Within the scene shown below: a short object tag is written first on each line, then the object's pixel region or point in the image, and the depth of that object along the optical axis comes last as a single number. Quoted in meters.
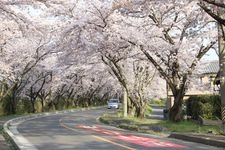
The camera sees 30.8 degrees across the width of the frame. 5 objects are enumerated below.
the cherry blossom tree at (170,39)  23.97
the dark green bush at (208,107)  30.33
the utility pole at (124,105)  36.41
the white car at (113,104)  72.56
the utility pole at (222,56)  19.14
